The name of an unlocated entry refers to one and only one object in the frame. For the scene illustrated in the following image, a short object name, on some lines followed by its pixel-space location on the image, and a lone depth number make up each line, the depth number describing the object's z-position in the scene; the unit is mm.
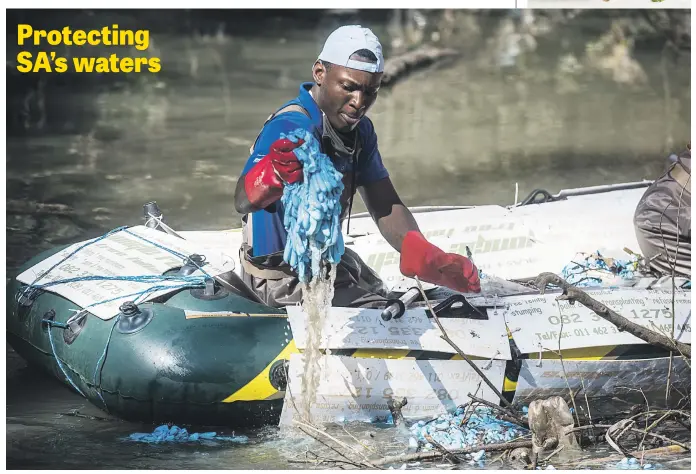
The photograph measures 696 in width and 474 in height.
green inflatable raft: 12195
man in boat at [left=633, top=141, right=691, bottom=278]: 14914
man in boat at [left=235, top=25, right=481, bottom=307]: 12297
